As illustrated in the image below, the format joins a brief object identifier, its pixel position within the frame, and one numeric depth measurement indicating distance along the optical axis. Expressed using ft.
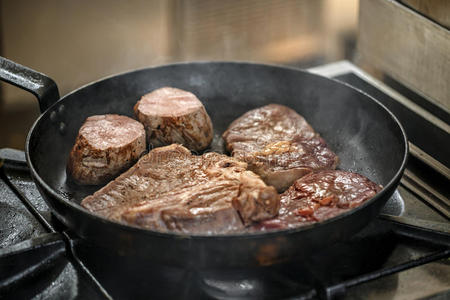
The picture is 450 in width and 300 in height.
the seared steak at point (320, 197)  2.51
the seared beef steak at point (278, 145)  2.74
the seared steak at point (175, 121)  2.87
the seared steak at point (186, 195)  2.46
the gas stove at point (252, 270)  2.49
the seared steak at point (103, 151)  2.75
